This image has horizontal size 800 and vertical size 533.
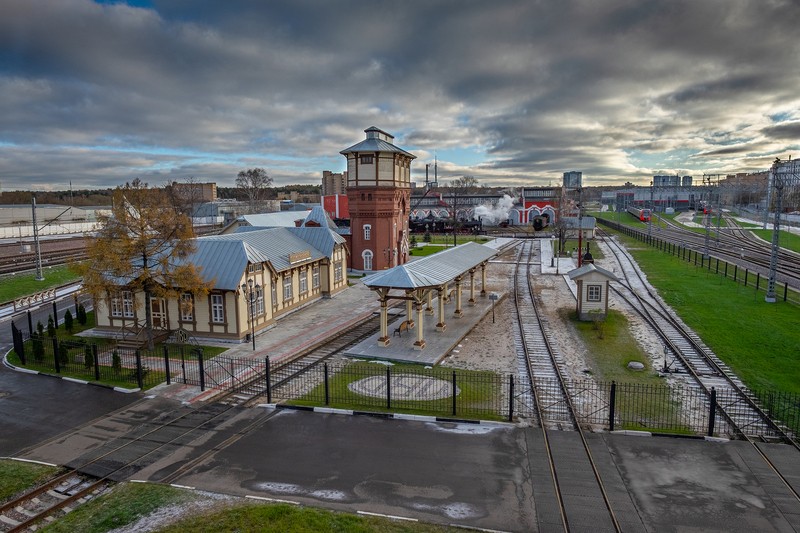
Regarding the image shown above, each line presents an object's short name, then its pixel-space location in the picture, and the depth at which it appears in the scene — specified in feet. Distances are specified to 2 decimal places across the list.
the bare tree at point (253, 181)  296.38
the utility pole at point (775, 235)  89.76
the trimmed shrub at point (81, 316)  87.51
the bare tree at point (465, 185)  507.59
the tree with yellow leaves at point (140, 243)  67.41
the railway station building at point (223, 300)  78.28
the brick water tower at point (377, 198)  134.51
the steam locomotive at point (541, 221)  273.95
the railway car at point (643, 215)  296.10
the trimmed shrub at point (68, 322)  84.33
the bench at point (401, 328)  78.85
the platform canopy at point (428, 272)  70.64
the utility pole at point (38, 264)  122.82
